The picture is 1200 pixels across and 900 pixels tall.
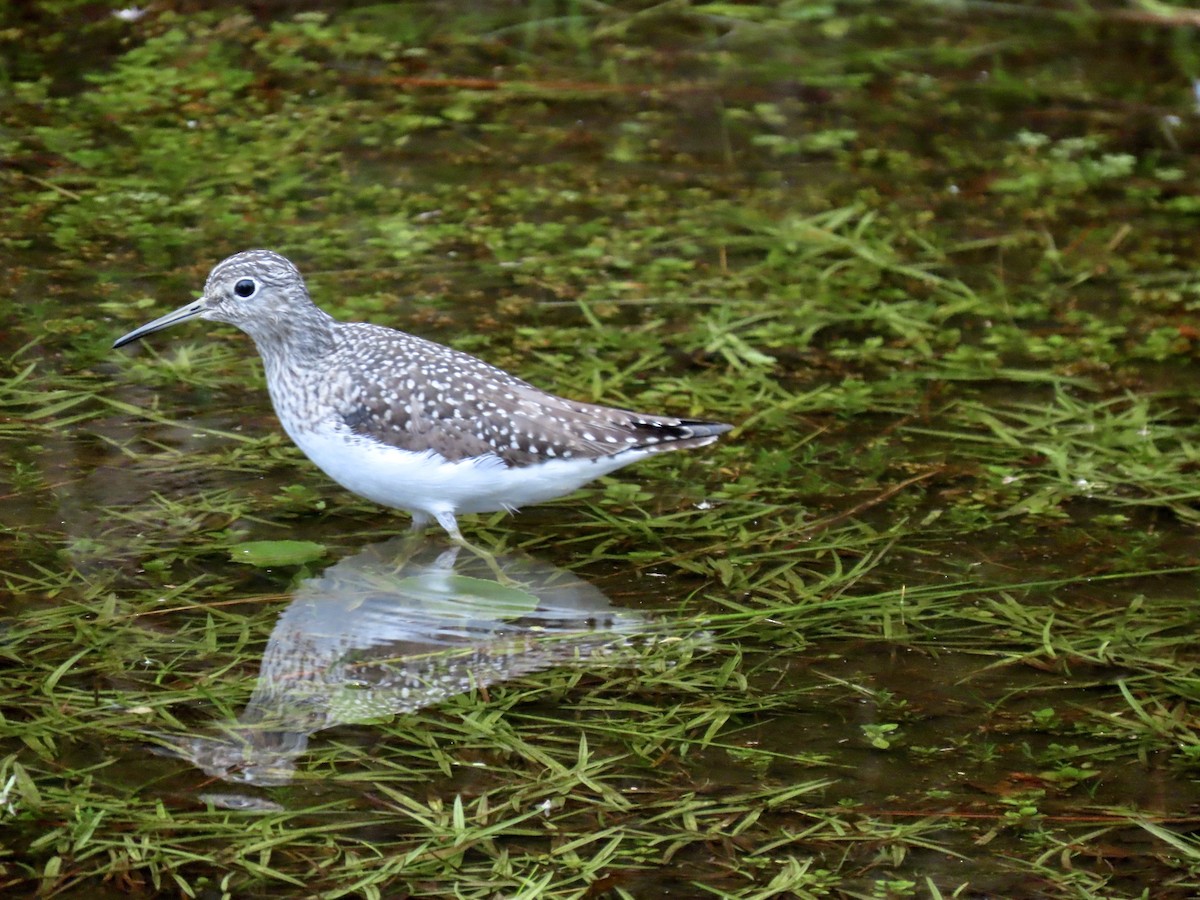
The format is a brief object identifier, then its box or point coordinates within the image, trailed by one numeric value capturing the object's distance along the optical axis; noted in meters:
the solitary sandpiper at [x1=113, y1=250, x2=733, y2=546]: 12.41
